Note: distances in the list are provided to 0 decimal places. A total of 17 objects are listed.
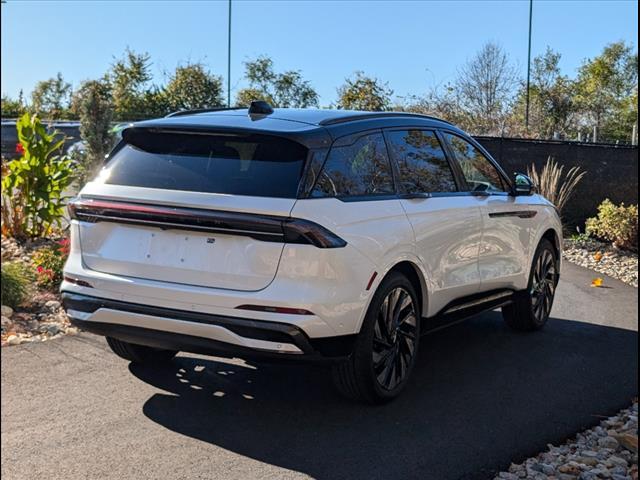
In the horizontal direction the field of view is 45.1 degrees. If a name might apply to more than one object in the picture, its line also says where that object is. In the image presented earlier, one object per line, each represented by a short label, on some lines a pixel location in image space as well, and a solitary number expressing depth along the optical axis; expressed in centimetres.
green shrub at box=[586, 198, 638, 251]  1193
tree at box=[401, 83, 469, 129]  1391
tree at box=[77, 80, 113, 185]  1314
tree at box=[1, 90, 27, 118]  2723
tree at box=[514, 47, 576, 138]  1691
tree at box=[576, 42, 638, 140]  1606
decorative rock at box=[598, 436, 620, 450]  437
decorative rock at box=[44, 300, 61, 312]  686
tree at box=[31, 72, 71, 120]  2354
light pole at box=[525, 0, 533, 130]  1681
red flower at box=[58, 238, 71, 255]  761
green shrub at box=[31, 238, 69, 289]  740
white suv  402
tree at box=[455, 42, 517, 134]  1520
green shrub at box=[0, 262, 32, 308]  661
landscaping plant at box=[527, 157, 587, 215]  1370
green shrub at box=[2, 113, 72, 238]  925
